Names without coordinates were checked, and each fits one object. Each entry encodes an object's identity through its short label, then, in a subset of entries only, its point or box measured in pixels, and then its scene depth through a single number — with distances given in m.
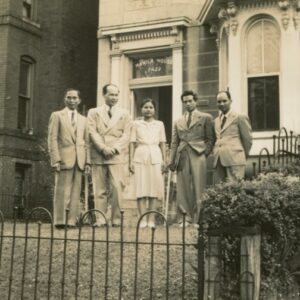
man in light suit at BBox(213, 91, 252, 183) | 10.19
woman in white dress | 10.88
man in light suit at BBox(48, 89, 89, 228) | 10.33
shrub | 6.01
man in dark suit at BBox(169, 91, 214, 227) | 10.62
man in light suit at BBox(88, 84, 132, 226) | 10.57
